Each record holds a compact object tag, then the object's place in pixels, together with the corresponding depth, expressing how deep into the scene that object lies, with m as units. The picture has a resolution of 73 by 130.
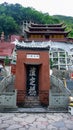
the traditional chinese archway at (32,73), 11.98
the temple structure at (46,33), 34.00
